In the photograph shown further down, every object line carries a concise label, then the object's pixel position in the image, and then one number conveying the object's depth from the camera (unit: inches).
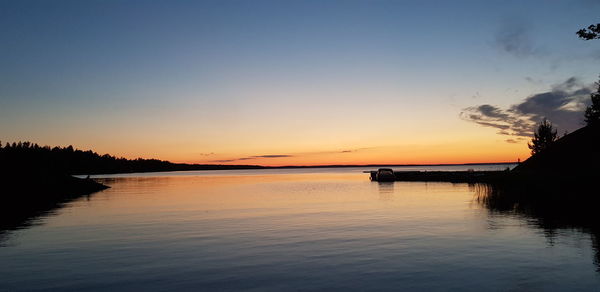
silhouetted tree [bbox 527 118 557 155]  3752.5
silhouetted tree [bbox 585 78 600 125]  2613.2
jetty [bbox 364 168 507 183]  3325.5
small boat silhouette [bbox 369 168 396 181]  4055.1
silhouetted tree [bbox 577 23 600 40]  1246.3
